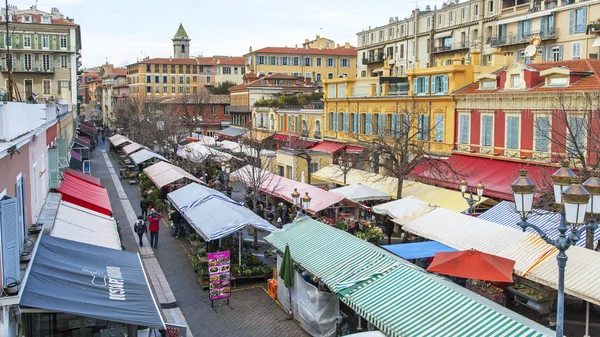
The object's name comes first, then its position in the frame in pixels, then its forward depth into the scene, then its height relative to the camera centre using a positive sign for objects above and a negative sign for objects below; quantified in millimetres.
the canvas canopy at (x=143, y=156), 42125 -2878
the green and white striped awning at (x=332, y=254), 13430 -3496
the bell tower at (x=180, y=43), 136375 +17290
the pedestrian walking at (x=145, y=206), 28797 -4365
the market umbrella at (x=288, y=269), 15639 -4062
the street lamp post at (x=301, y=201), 21078 -3070
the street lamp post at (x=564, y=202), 7891 -1203
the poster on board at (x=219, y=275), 16422 -4458
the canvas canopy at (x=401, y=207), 22922 -3575
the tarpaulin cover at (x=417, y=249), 17589 -4116
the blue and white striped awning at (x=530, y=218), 18173 -3486
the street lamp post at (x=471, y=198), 21641 -2833
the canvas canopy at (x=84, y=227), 14645 -2987
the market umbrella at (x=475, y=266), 14695 -3806
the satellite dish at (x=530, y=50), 32281 +3677
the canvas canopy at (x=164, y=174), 30764 -3158
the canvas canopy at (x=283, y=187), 25562 -3495
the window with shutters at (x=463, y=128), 32062 -598
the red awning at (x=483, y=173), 25497 -2695
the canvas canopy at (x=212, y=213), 18859 -3429
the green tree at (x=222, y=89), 96000 +4629
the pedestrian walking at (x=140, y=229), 24141 -4588
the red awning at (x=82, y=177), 25500 -2652
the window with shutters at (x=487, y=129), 30172 -642
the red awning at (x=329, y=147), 42994 -2247
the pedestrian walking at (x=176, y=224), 26000 -4744
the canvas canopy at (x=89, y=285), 9805 -3119
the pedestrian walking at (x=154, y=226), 23859 -4423
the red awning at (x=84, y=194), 19281 -2769
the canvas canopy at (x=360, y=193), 26734 -3472
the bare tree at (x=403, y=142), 26584 -1419
